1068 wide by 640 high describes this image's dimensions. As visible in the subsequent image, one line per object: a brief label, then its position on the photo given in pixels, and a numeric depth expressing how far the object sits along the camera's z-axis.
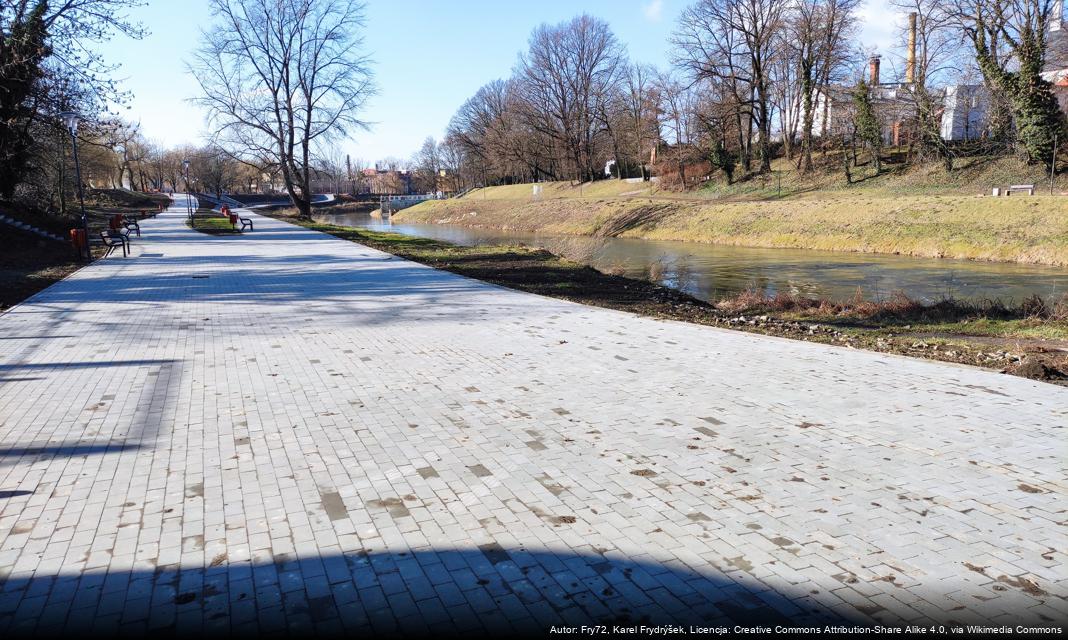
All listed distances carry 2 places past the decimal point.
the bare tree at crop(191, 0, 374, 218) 39.00
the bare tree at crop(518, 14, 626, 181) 64.31
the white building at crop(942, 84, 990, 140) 38.78
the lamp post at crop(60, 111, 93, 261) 17.64
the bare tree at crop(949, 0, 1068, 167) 31.23
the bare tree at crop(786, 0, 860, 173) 41.25
